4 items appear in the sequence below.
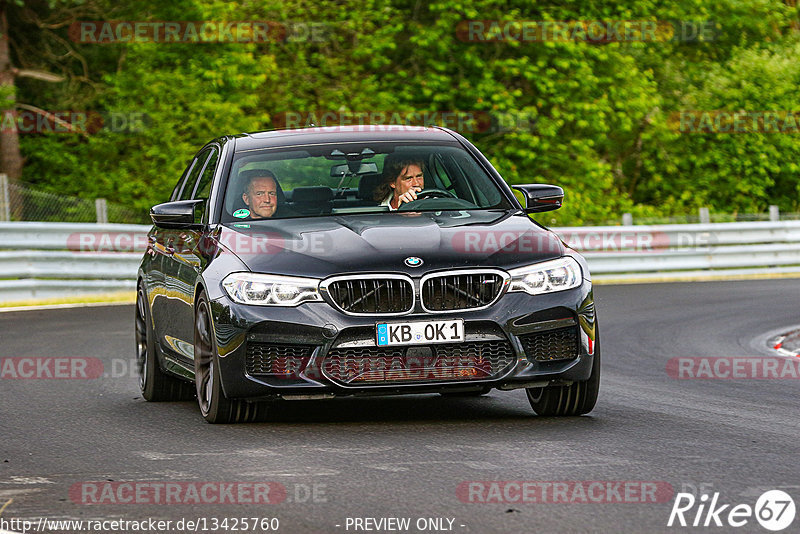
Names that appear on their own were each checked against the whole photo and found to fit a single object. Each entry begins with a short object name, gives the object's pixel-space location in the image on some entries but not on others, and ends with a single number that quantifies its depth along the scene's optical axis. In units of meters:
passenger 18.41
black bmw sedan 16.06
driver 18.83
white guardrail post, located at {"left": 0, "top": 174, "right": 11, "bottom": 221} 43.81
